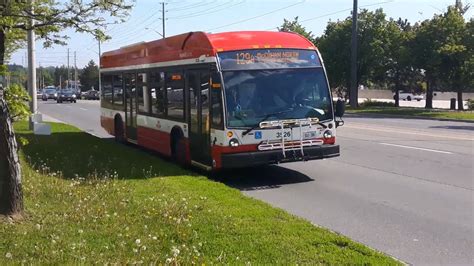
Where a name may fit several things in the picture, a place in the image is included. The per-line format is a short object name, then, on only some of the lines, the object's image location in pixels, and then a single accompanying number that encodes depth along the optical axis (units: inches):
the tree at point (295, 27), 2151.8
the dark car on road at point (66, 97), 2506.2
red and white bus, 403.5
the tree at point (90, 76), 4997.5
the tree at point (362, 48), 1763.0
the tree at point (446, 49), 1434.5
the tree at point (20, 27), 260.8
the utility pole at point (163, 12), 2901.1
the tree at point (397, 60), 1567.4
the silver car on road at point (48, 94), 3048.7
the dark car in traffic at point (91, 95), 3191.4
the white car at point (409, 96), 3203.7
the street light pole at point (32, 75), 800.3
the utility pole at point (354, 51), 1603.1
